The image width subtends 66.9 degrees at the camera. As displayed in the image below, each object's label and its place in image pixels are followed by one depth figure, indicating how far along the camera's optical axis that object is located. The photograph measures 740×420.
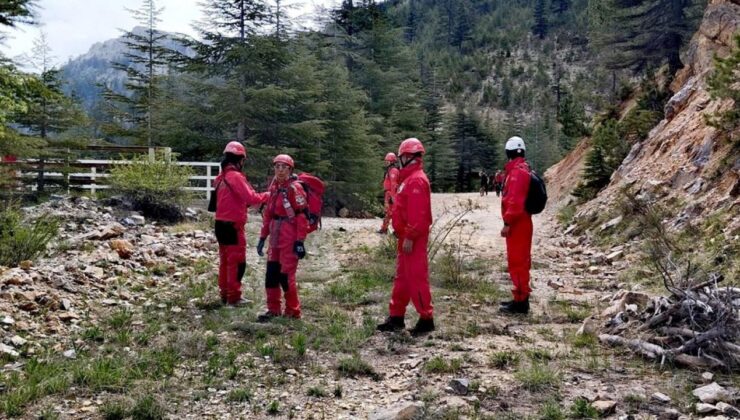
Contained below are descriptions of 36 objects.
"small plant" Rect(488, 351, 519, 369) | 4.90
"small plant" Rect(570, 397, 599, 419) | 3.78
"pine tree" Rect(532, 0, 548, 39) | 92.62
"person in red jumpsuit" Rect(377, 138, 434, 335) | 5.90
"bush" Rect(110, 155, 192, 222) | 12.59
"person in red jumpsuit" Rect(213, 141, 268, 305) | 6.88
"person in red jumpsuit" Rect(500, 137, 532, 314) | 6.75
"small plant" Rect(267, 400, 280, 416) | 4.07
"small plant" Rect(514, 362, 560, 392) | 4.34
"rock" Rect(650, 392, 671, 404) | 3.98
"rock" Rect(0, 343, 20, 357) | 4.79
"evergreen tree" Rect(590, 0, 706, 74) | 23.98
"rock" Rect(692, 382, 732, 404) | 3.88
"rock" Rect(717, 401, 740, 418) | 3.66
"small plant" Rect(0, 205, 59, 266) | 7.25
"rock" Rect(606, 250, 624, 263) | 9.52
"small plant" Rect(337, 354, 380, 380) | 4.86
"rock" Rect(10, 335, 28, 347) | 5.04
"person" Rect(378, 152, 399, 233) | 11.70
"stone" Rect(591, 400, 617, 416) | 3.83
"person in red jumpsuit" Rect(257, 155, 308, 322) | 6.36
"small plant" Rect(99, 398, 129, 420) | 3.87
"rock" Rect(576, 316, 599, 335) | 5.64
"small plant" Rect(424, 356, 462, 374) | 4.79
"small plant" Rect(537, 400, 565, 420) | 3.79
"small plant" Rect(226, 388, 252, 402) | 4.26
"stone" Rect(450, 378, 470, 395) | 4.29
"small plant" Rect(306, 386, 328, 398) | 4.40
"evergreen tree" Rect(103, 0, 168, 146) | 29.36
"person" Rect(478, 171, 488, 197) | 36.05
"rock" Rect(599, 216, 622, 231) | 11.31
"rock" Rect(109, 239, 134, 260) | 8.42
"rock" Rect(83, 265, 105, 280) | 7.23
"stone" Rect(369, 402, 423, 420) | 3.80
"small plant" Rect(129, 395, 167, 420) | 3.89
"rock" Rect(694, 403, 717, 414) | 3.73
